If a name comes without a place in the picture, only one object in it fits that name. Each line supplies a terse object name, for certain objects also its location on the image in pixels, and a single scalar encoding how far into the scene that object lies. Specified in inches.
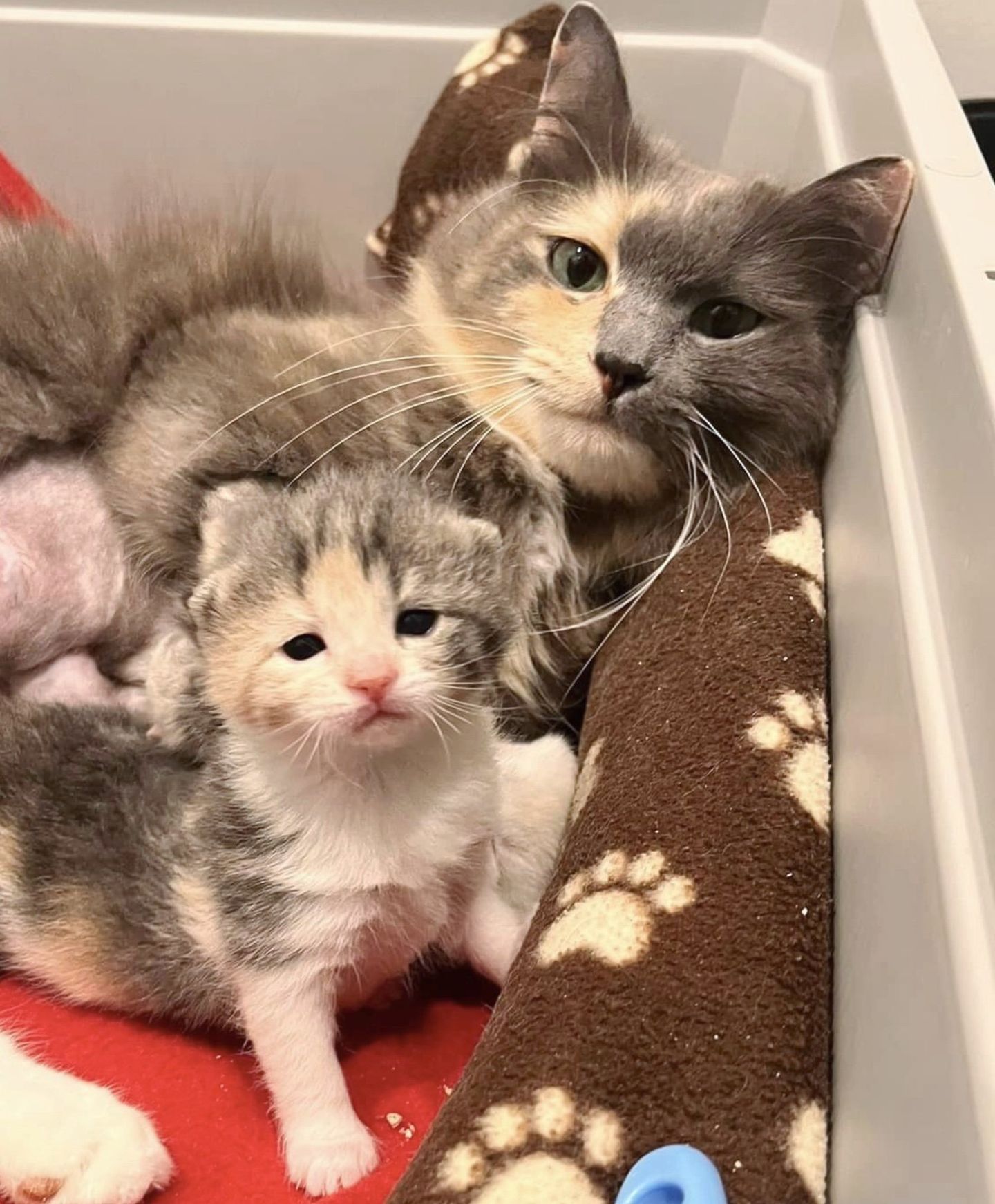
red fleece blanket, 10.6
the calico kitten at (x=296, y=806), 9.1
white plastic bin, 7.2
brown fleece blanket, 8.3
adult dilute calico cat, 11.6
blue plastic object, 7.7
